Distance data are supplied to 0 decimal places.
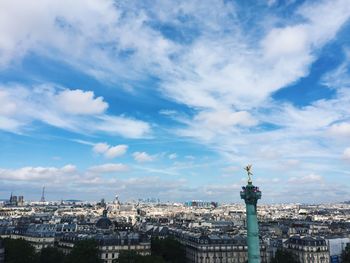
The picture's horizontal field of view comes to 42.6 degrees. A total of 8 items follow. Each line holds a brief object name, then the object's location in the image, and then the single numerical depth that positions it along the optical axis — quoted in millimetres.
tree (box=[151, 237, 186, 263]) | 114956
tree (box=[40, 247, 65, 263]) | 103562
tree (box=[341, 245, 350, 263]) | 104038
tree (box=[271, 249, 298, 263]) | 104125
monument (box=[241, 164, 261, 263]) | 61094
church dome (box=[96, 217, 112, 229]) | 177000
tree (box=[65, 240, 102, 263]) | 94625
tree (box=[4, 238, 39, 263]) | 99062
